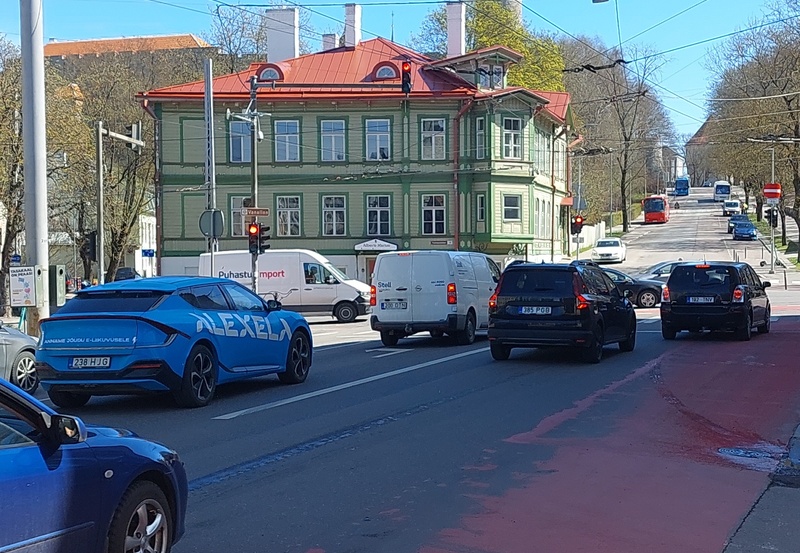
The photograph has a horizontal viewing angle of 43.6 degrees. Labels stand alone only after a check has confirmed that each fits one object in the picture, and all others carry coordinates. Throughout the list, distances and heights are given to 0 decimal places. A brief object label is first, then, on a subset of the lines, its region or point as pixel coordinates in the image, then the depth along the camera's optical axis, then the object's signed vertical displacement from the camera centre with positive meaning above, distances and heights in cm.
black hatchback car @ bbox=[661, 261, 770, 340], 2064 -66
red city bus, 9731 +578
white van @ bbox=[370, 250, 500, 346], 2022 -46
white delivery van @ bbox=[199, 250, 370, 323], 3338 -37
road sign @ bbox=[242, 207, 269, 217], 3034 +191
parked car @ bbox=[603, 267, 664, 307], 3497 -75
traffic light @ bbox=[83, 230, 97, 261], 3266 +110
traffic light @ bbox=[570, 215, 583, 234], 4332 +198
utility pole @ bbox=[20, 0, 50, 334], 1928 +267
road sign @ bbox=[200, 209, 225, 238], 2939 +155
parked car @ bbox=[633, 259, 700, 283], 3681 -14
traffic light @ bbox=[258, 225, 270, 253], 3012 +110
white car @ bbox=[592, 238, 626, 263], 6053 +110
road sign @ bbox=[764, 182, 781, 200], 4815 +359
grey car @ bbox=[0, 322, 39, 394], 1370 -111
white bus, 11894 +922
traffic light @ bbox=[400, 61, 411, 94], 2417 +476
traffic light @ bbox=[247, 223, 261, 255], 2984 +122
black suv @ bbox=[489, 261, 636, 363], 1634 -66
